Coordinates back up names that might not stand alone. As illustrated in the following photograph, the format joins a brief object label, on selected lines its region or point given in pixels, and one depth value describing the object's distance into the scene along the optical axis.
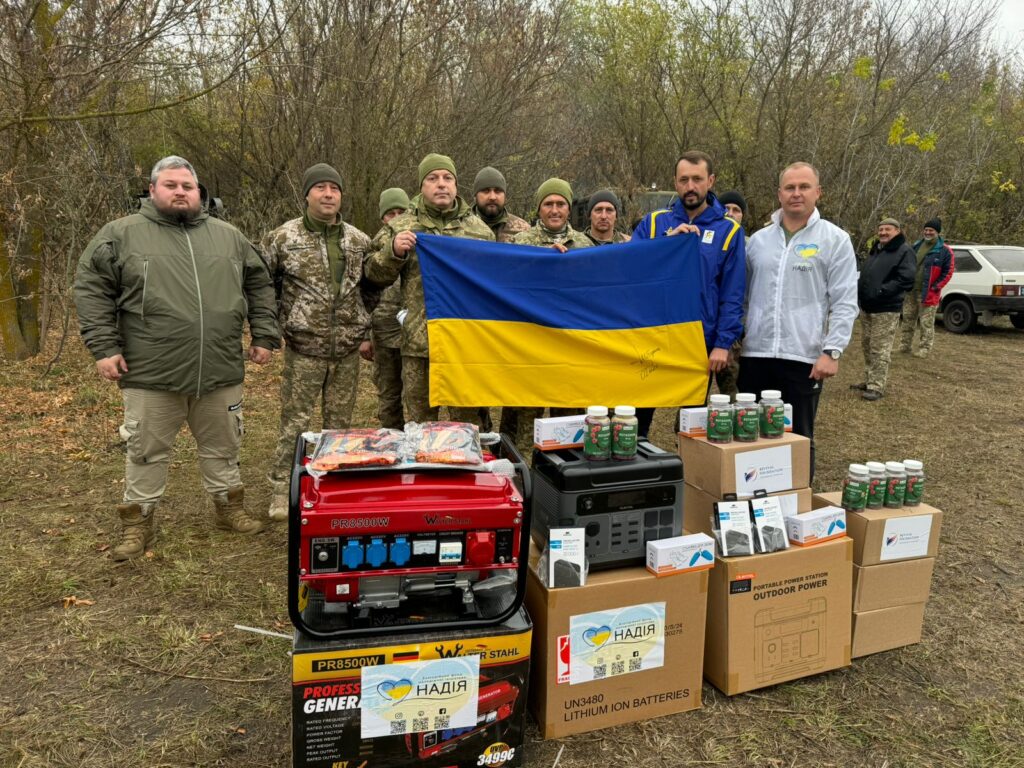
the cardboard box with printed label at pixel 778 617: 2.76
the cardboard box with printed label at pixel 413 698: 2.17
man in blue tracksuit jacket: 3.86
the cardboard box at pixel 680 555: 2.57
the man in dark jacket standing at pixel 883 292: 8.09
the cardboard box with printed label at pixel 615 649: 2.50
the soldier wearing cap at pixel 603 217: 4.78
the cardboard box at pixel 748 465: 2.90
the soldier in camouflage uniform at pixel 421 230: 4.04
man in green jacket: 3.46
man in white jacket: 3.69
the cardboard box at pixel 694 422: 3.11
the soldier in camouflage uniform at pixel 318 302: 4.09
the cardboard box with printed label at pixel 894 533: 3.01
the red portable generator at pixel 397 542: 2.12
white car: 12.56
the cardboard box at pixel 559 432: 2.78
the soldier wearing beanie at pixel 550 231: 4.45
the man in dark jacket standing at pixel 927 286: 10.32
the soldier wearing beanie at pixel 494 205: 4.84
